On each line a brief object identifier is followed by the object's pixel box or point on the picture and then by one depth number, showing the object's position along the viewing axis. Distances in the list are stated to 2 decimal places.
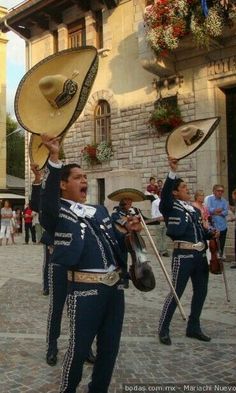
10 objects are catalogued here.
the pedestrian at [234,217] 11.63
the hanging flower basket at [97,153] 19.22
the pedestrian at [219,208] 11.90
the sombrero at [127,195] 4.66
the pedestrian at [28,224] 19.75
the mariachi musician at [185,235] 5.36
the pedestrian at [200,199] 10.33
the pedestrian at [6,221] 19.47
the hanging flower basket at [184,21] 14.09
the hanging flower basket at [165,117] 16.67
